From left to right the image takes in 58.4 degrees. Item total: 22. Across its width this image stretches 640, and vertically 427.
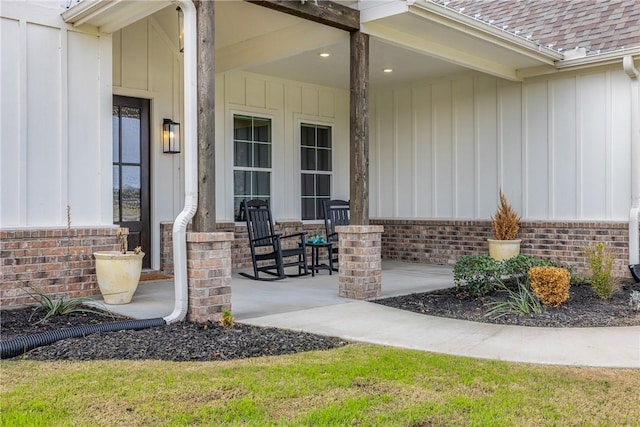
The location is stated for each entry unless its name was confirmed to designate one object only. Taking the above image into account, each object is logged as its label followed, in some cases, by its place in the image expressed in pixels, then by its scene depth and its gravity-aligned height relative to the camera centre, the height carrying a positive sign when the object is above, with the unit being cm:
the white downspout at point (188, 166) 445 +37
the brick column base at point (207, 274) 448 -49
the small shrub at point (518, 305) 500 -85
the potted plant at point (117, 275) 532 -57
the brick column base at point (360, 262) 580 -52
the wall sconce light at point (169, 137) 738 +98
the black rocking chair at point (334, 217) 814 -8
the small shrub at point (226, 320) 443 -83
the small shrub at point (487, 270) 562 -59
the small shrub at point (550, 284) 511 -67
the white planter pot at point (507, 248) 825 -55
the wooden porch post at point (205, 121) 453 +72
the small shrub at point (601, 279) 568 -69
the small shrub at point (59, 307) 474 -79
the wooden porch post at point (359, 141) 599 +74
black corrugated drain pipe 366 -84
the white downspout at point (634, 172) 726 +47
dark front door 702 +54
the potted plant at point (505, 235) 826 -36
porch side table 765 -70
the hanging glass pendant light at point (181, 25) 608 +210
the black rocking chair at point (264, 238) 720 -34
